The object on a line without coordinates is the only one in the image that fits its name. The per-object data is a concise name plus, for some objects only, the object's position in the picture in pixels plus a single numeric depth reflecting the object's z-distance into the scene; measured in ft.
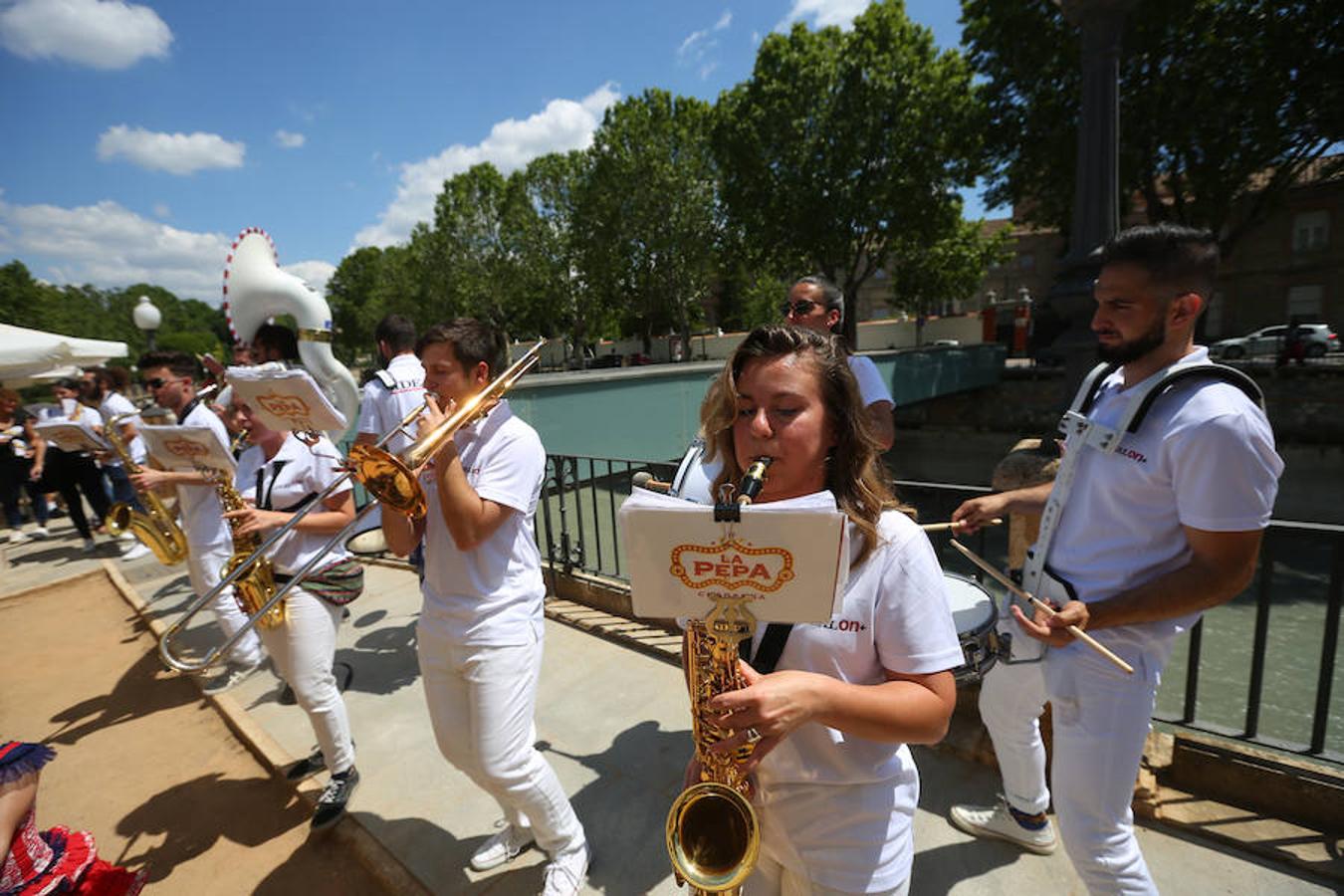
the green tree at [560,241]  110.42
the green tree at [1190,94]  47.88
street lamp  35.40
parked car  71.20
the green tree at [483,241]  119.55
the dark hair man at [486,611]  7.77
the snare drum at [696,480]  6.77
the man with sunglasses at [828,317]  11.02
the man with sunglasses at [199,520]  14.88
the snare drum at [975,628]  6.55
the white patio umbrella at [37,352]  21.33
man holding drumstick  5.48
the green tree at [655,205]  95.25
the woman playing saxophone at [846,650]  4.33
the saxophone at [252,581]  10.30
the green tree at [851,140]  68.64
